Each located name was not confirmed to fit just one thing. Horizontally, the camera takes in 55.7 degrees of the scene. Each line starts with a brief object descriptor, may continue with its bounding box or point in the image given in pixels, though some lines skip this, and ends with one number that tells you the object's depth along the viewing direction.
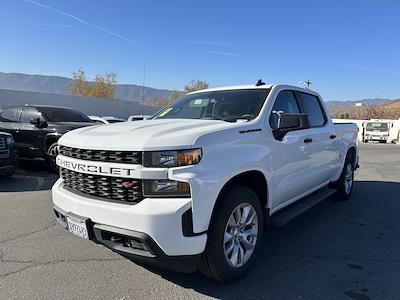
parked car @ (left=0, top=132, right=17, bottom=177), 7.79
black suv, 8.80
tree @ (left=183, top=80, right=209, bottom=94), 70.58
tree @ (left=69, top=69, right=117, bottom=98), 60.41
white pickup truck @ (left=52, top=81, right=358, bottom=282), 2.94
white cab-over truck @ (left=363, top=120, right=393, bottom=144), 30.34
